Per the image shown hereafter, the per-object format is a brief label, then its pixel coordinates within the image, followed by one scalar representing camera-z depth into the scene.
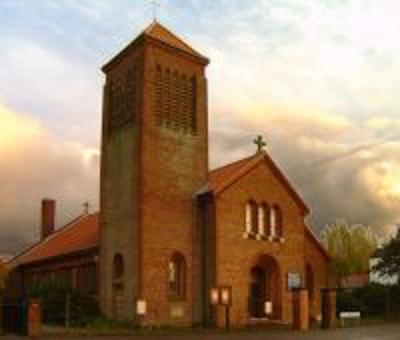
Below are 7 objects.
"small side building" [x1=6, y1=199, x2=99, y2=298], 47.84
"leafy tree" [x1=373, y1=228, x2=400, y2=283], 52.88
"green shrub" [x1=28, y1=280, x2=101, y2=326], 41.09
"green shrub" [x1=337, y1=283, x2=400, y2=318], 49.92
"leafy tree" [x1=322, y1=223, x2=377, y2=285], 97.62
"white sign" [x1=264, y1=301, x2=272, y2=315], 44.19
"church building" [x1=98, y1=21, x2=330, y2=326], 41.53
